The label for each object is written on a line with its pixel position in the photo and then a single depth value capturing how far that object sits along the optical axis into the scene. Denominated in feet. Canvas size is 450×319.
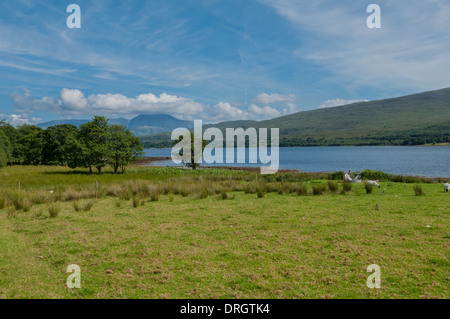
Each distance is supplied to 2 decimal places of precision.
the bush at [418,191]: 52.44
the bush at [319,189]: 58.16
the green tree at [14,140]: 207.94
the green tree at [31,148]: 203.28
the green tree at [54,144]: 190.28
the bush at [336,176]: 96.33
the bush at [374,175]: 91.50
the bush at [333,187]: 59.89
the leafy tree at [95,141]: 145.59
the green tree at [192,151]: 171.93
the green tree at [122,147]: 151.02
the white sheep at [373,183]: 63.05
